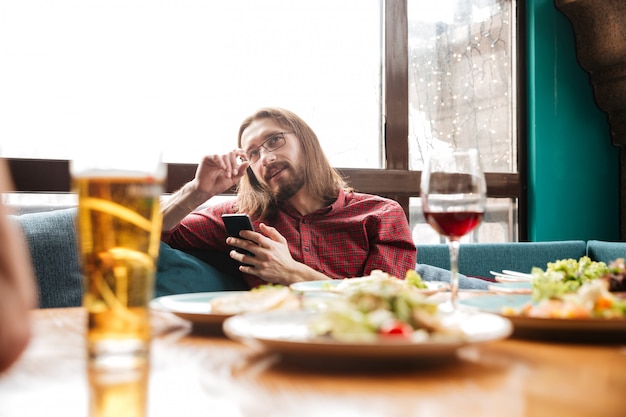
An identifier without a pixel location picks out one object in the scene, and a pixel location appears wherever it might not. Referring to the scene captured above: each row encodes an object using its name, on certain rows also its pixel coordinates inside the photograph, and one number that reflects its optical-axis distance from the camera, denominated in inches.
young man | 86.7
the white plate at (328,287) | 41.5
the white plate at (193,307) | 32.0
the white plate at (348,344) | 22.1
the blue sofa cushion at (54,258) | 79.0
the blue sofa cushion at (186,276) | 83.3
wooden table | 18.8
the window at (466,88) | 144.9
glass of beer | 22.2
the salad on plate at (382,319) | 24.0
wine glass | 36.1
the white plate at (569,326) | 29.4
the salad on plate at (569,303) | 30.8
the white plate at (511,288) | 45.2
